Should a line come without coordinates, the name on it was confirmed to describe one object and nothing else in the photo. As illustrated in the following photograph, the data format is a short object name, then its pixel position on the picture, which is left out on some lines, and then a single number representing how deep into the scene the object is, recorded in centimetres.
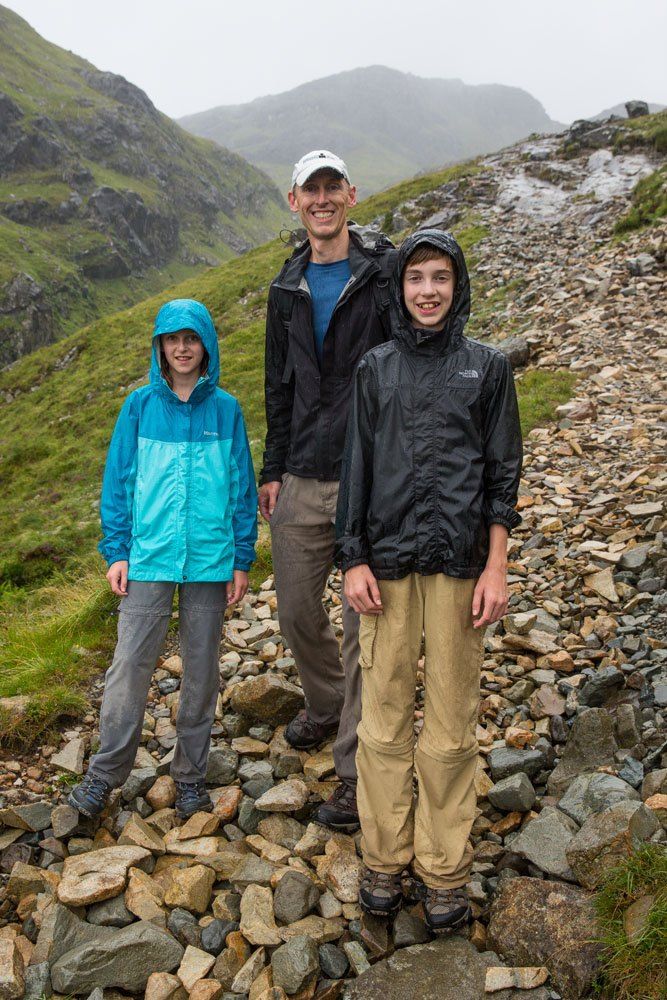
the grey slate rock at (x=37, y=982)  350
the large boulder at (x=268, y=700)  589
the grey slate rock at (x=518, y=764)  491
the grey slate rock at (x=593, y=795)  417
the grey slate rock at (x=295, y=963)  344
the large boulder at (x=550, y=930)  321
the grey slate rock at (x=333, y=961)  358
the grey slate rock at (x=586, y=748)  473
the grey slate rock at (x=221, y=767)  532
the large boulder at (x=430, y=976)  330
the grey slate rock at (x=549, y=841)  385
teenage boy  346
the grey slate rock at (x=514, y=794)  448
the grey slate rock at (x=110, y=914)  396
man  437
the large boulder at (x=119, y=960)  349
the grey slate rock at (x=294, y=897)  390
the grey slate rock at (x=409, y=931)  367
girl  455
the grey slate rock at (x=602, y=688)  538
